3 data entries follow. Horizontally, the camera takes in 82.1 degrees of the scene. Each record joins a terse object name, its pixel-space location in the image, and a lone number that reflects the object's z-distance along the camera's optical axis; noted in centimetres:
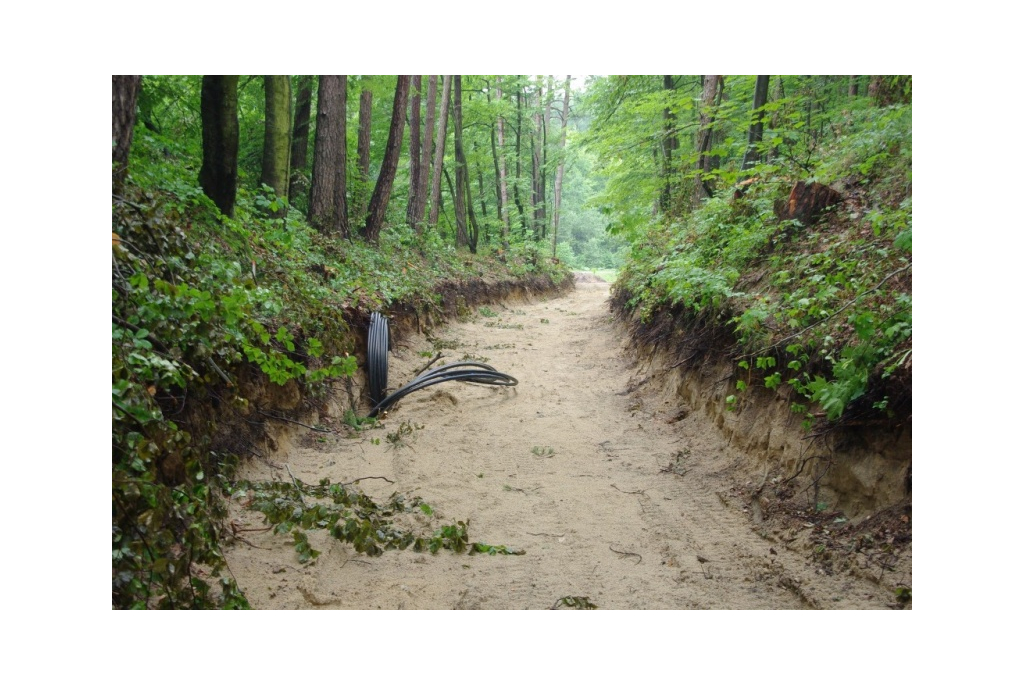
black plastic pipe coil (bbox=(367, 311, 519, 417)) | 646
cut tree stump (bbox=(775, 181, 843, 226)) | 549
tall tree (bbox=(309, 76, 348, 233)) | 915
